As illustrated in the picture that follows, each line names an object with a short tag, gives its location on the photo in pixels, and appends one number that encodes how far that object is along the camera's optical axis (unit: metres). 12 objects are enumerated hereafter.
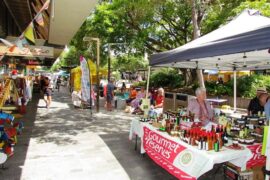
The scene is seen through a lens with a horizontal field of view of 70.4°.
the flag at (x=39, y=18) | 3.94
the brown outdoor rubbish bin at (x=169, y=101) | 9.17
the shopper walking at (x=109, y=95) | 9.29
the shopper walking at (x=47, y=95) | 9.35
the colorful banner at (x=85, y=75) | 7.75
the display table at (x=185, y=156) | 2.43
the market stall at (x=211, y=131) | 2.45
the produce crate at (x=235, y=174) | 2.64
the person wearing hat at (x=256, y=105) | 4.22
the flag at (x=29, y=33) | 3.89
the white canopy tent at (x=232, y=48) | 2.38
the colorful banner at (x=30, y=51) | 4.09
